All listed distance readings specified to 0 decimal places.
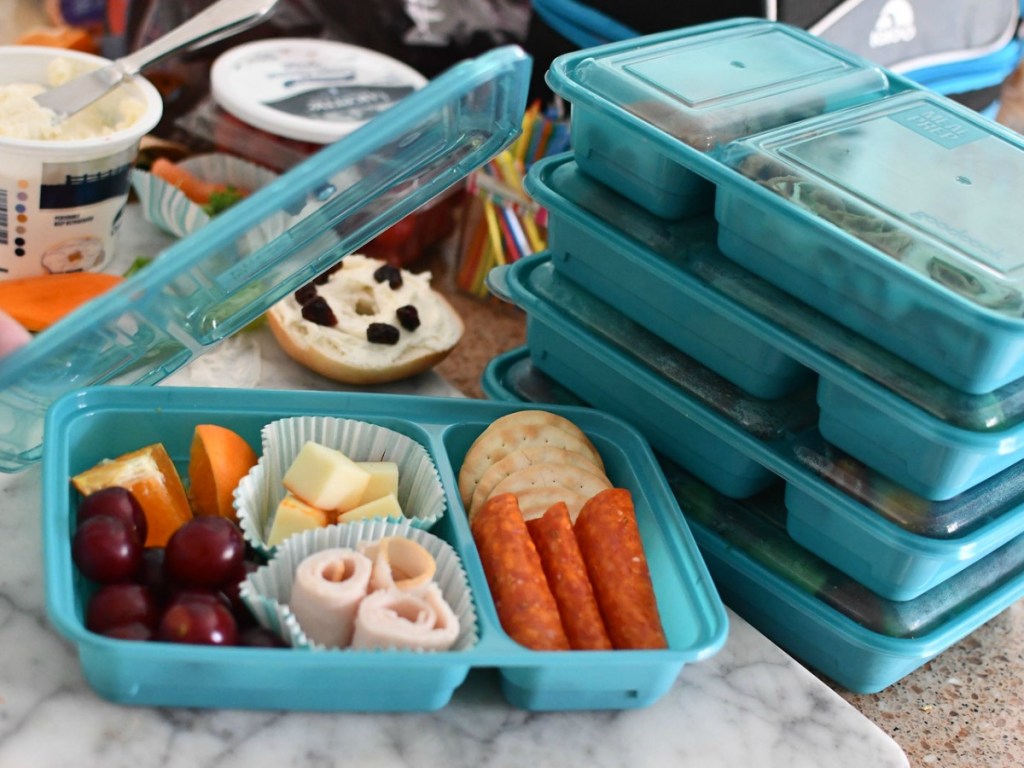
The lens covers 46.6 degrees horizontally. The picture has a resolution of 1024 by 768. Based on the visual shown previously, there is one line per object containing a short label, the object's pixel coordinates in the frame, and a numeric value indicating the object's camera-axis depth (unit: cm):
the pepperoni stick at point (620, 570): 85
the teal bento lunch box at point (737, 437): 89
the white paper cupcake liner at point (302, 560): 80
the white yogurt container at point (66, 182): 113
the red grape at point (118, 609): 78
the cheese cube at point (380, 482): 93
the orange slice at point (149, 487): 89
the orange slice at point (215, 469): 91
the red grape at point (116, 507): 84
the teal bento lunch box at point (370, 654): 77
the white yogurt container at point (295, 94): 137
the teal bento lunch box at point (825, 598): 93
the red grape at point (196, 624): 77
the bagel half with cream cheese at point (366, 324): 119
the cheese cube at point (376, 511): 89
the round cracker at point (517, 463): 96
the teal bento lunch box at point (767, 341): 83
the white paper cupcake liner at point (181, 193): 132
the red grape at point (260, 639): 79
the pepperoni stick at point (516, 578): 83
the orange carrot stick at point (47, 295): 116
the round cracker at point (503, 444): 98
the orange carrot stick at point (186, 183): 139
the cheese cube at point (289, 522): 87
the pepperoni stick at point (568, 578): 84
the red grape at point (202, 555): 81
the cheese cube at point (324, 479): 89
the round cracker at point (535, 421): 100
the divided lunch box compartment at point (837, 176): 80
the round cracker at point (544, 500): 95
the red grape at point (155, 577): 83
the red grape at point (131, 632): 76
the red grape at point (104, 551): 80
